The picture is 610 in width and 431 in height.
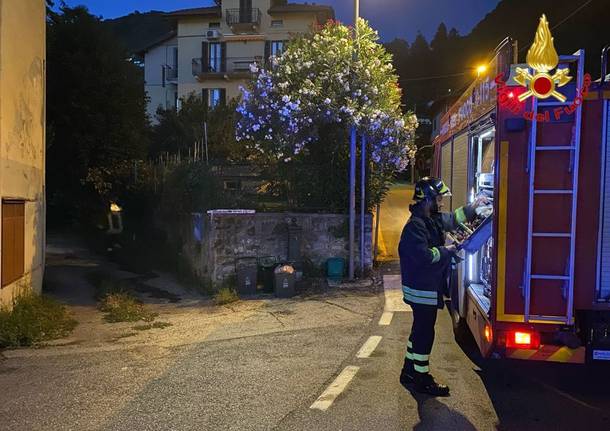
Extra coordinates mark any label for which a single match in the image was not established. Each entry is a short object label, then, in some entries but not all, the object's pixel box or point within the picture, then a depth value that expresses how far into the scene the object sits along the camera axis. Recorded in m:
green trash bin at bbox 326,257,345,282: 10.64
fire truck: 3.98
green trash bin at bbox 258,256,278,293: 10.14
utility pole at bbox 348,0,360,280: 10.68
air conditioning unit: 38.53
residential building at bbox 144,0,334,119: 37.56
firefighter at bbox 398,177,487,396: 4.78
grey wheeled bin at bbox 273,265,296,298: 9.67
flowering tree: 10.83
